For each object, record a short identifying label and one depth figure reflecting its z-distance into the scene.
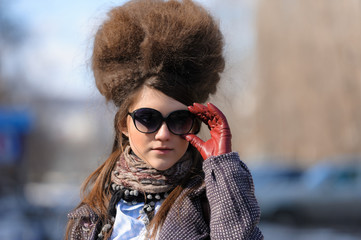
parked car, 12.55
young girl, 4.30
